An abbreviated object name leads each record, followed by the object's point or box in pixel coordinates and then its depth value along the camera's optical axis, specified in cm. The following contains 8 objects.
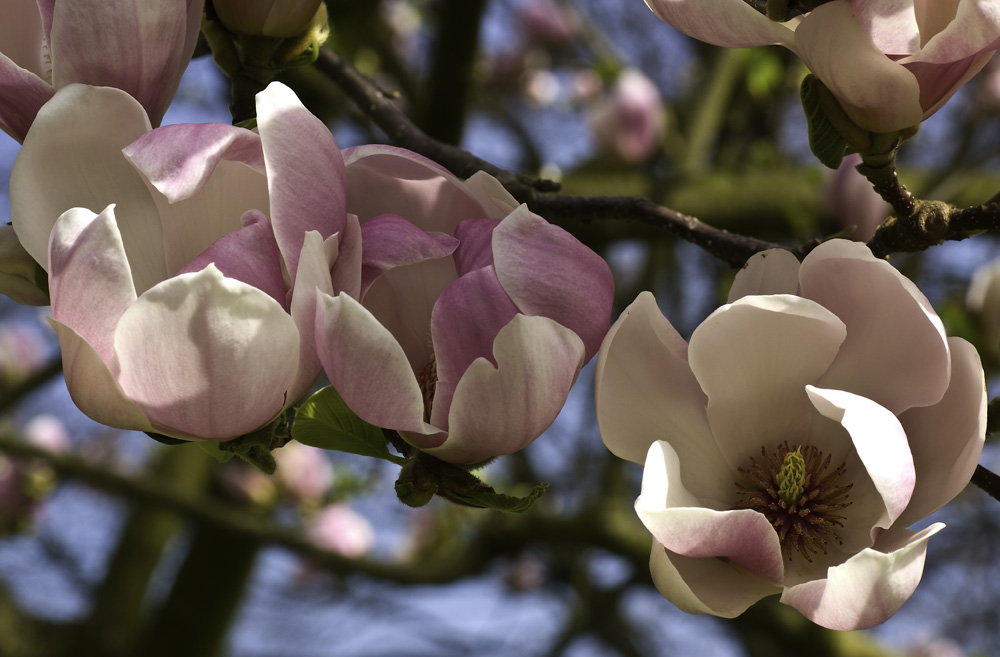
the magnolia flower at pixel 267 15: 126
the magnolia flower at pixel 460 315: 115
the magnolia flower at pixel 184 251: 113
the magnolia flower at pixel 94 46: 119
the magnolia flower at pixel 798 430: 115
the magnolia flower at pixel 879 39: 116
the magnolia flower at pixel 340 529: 539
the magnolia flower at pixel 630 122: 425
